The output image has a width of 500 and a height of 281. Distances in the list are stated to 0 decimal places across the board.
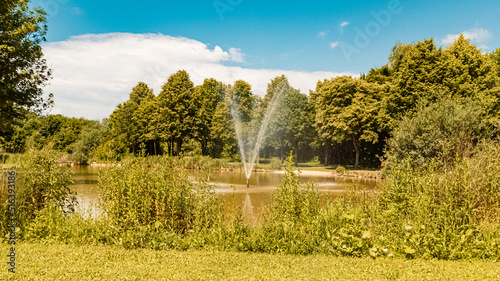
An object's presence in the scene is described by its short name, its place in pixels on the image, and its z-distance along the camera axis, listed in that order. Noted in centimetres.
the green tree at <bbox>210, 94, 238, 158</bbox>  4950
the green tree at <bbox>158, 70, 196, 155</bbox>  4794
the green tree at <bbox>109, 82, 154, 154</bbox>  5097
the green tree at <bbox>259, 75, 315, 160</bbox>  4884
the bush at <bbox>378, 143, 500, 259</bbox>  655
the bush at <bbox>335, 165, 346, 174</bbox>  3664
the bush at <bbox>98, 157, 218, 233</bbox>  762
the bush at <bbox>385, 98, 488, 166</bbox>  2150
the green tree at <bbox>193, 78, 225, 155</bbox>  4978
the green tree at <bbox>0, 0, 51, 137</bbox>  1582
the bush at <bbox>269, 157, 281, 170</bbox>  4044
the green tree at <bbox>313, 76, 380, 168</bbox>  3947
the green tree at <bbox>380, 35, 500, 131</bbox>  2900
